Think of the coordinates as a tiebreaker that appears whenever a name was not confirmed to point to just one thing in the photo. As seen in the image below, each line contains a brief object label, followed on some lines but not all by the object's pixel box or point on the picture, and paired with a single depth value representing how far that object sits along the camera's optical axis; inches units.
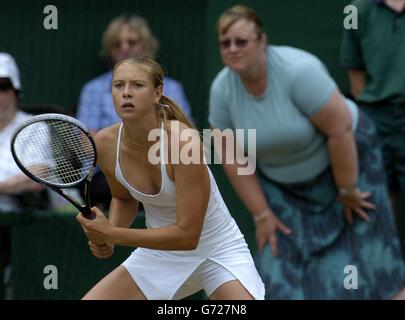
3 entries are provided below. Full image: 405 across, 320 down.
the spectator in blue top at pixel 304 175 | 417.4
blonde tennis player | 323.9
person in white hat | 451.8
